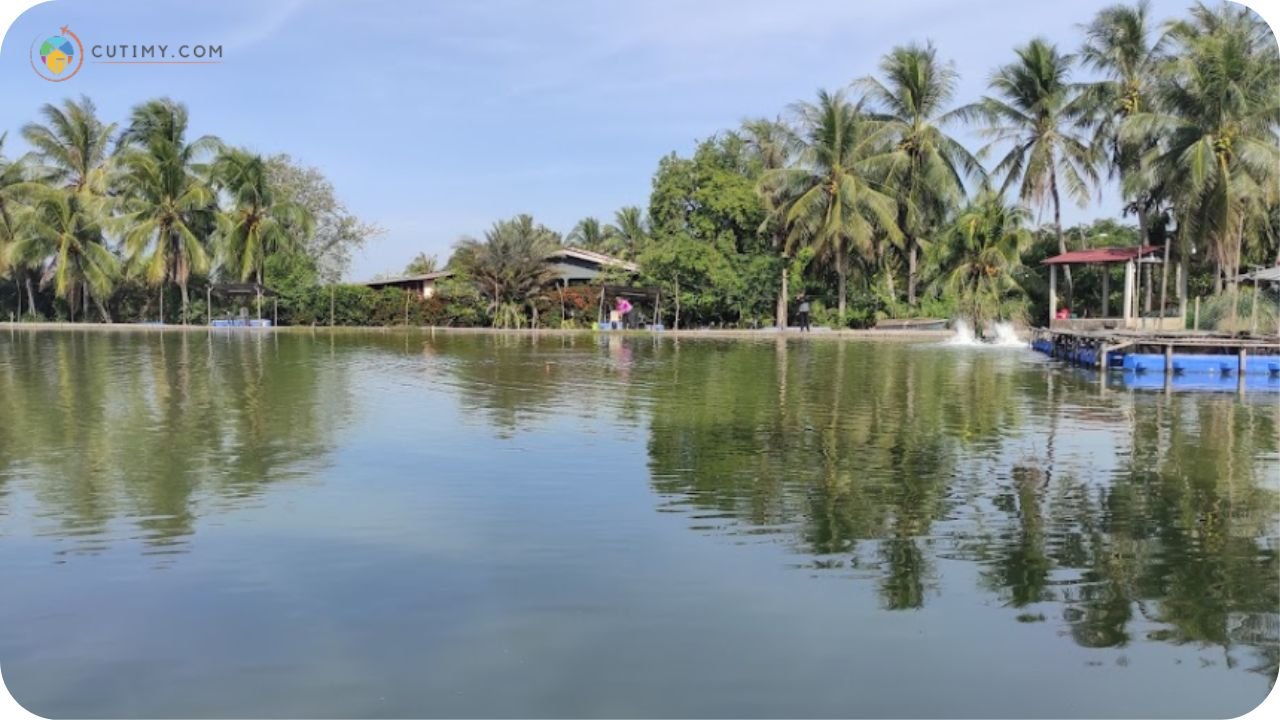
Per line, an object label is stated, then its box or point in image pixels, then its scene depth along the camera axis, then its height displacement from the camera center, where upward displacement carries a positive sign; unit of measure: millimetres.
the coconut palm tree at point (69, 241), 42500 +3653
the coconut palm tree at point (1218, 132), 26359 +5252
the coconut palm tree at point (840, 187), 37531 +5265
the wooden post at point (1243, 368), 20469 -849
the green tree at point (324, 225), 53375 +5500
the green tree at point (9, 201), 43375 +5449
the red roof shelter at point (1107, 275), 30305 +1692
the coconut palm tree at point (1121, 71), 34625 +8771
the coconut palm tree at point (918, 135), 38688 +7370
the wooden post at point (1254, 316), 22500 +218
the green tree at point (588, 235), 58750 +5342
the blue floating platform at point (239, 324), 44375 +111
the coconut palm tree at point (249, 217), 43688 +4840
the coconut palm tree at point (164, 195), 42500 +5555
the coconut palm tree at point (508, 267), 42688 +2481
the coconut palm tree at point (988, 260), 36406 +2367
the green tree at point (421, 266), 57812 +3477
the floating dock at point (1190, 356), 20562 -632
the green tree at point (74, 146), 44531 +8000
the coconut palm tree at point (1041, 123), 36375 +7383
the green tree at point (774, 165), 40719 +6934
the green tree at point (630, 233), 50812 +4786
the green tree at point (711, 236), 40969 +3785
